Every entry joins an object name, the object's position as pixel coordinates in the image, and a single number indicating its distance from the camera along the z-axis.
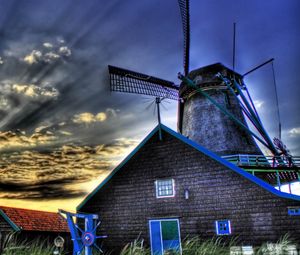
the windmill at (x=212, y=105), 24.81
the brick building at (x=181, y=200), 15.27
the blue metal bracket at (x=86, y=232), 15.74
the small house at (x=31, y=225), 21.94
